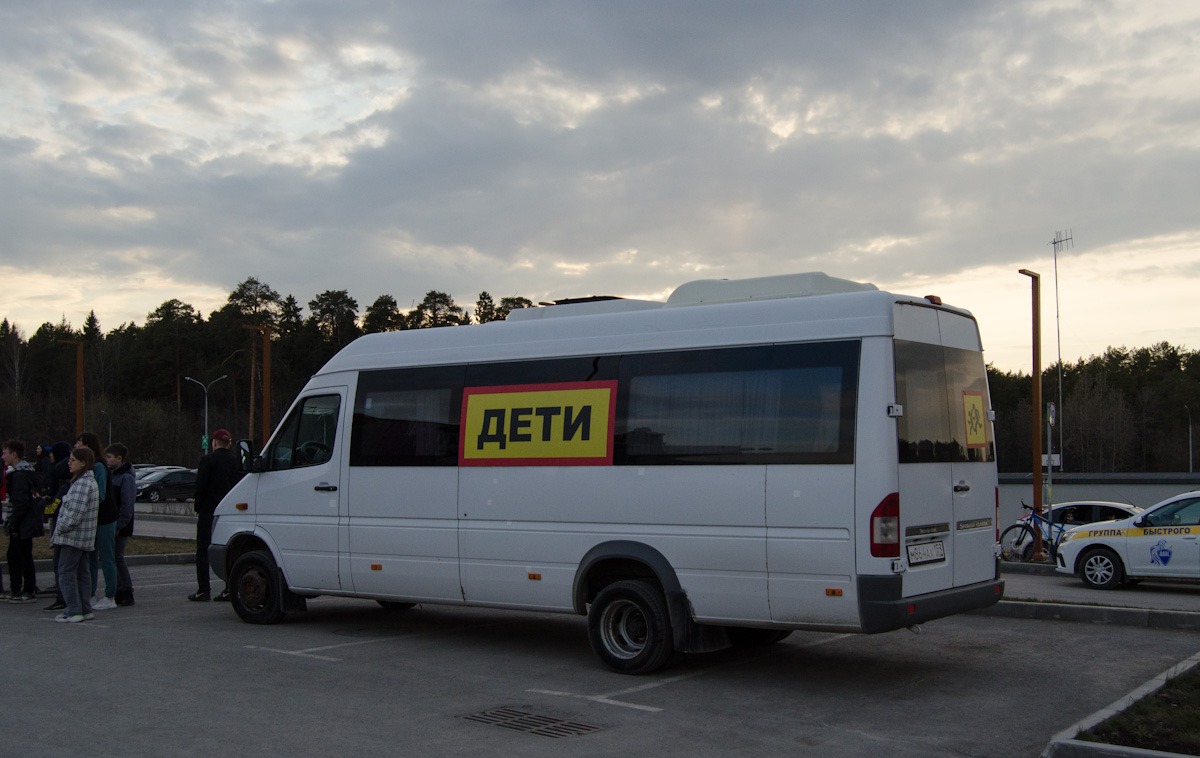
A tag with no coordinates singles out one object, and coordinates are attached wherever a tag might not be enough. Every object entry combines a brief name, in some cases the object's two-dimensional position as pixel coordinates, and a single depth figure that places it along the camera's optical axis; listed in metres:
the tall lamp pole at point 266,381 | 28.89
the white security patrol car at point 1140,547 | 14.45
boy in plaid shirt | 10.38
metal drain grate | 6.20
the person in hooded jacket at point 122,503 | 11.77
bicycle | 19.38
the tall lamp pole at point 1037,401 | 19.61
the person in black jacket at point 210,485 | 11.91
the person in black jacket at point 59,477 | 11.46
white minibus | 7.01
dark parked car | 44.44
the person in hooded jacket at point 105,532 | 11.28
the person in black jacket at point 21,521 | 11.81
